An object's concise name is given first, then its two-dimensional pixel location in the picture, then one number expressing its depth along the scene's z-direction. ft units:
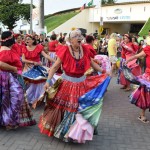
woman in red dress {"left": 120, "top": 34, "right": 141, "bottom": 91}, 30.07
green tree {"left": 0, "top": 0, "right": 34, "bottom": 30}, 122.31
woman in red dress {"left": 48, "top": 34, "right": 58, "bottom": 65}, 35.81
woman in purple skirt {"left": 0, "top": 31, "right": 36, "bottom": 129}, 16.42
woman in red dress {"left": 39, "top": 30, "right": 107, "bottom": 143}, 14.78
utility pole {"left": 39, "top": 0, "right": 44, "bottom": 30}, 45.19
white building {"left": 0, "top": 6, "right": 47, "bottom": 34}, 46.06
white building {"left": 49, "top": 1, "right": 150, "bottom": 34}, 84.02
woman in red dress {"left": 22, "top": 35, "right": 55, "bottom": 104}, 22.62
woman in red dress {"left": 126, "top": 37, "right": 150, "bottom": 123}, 19.11
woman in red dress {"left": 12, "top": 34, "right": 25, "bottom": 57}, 27.81
